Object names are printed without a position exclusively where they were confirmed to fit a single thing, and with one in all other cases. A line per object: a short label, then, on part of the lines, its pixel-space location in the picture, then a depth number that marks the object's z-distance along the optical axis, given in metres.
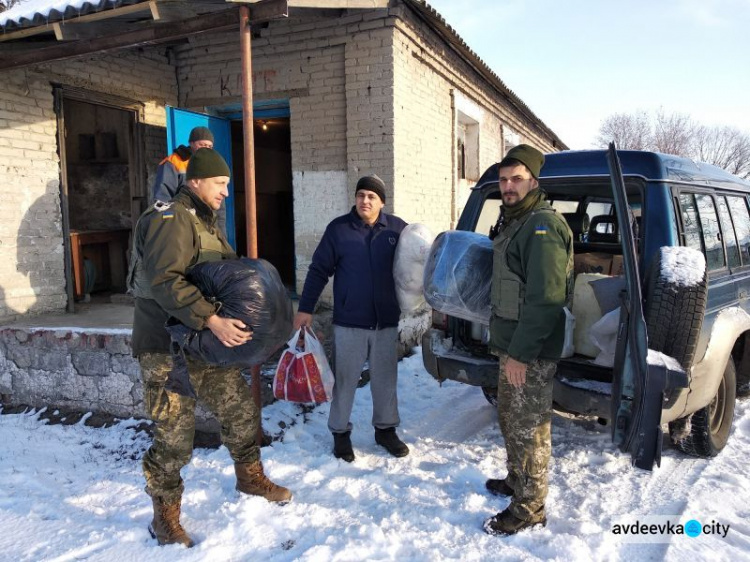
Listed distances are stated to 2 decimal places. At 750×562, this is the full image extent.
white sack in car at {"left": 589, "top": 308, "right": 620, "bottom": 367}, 2.56
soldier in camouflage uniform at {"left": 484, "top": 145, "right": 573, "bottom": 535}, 2.27
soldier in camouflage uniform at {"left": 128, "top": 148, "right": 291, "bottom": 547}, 2.23
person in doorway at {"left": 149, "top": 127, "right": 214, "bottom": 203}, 4.18
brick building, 5.04
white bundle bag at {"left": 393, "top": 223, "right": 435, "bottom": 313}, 3.20
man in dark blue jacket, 3.27
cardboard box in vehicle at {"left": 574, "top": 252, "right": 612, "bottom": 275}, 3.56
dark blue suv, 2.23
